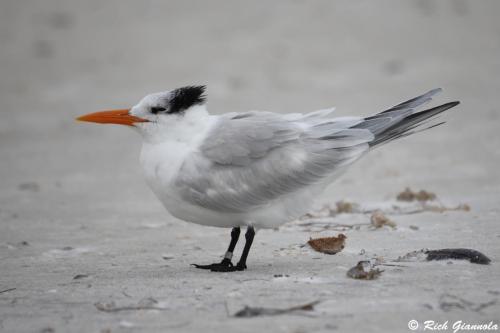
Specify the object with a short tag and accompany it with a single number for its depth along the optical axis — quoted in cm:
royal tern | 822
